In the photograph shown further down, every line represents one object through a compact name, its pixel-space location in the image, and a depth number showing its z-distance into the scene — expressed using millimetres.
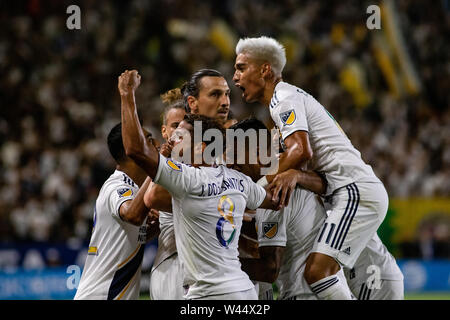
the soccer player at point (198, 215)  9062
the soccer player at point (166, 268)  10648
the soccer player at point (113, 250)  10664
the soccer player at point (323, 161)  11219
